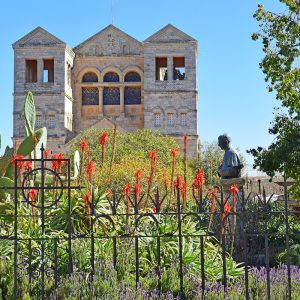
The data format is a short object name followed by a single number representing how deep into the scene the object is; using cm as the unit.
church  4956
